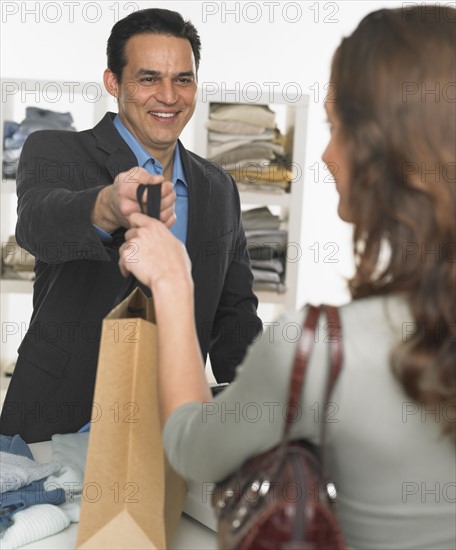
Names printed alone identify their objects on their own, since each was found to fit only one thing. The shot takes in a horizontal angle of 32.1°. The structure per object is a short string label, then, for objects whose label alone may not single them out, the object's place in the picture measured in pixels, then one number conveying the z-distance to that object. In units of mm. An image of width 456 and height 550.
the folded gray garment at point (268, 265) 3432
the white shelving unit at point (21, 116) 3283
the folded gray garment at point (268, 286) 3424
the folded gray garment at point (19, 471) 1236
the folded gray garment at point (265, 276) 3424
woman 858
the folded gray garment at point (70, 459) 1309
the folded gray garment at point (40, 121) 3410
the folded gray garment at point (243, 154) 3377
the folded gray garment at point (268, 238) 3432
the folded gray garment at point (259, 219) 3445
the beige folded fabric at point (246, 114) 3367
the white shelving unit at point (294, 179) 3342
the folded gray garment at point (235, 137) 3385
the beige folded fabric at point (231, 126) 3373
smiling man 1794
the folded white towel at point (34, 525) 1151
